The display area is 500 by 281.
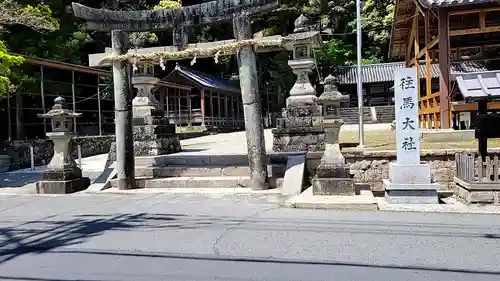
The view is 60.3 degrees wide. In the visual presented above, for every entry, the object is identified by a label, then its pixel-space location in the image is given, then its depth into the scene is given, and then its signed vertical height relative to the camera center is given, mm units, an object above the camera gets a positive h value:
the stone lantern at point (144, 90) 12852 +1509
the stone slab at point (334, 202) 7660 -1268
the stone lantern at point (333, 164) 8523 -644
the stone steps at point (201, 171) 10305 -864
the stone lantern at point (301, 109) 10914 +625
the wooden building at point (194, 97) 32125 +3164
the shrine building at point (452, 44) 8586 +3388
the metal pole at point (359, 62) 14402 +2428
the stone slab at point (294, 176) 9117 -936
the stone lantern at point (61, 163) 10398 -518
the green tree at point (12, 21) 11117 +3286
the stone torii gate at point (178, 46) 9359 +2150
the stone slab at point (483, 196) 7934 -1281
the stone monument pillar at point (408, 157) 7887 -519
